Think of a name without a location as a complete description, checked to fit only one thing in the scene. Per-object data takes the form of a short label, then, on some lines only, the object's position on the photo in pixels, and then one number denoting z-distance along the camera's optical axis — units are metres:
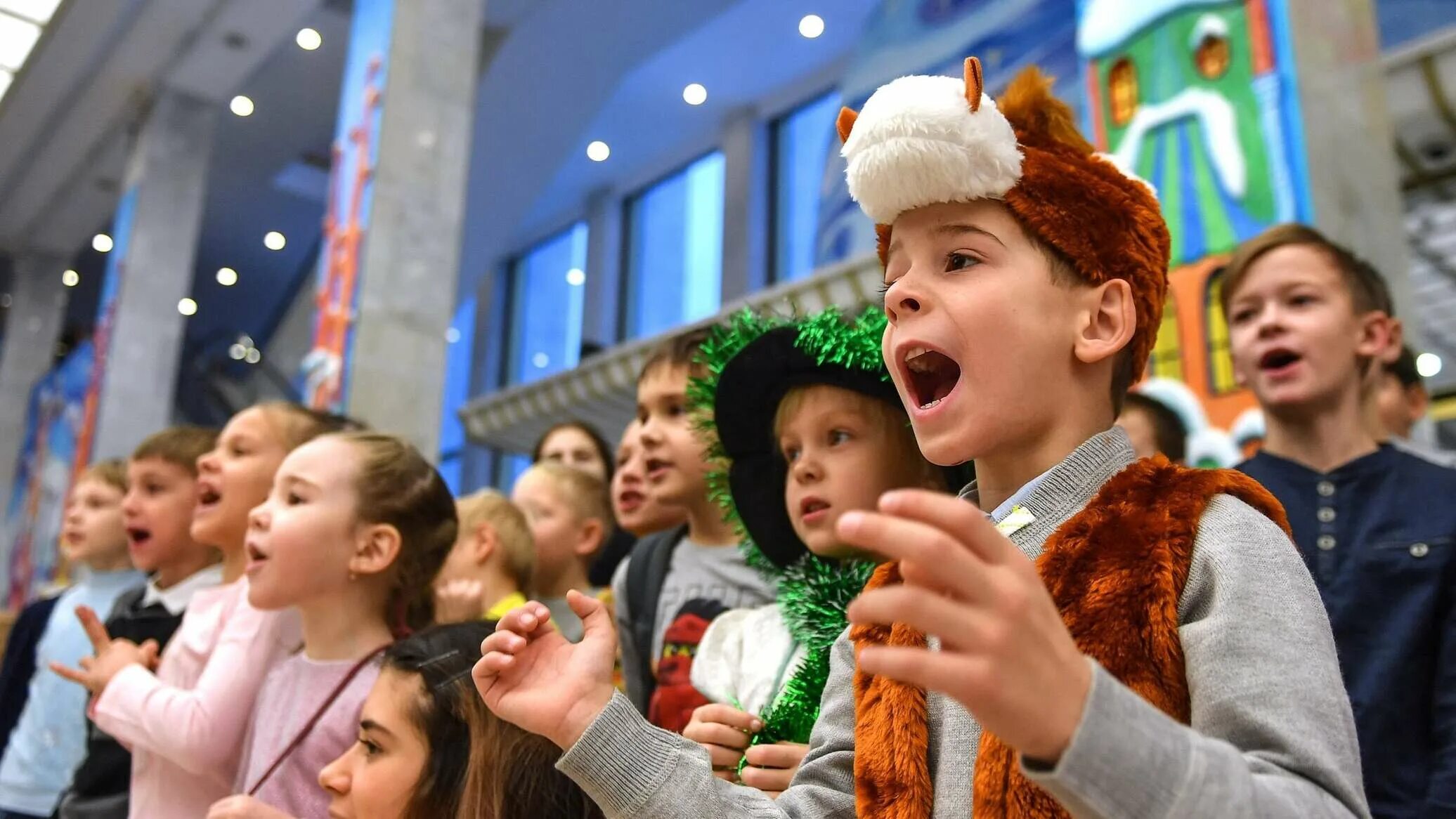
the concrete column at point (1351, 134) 3.54
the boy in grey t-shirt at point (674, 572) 2.11
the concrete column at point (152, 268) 9.69
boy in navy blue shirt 1.66
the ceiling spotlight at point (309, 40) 9.98
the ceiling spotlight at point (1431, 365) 9.06
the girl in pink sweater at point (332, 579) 1.96
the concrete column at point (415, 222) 5.36
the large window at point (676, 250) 12.72
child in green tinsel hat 1.66
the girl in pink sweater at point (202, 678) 2.03
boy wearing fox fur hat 0.71
